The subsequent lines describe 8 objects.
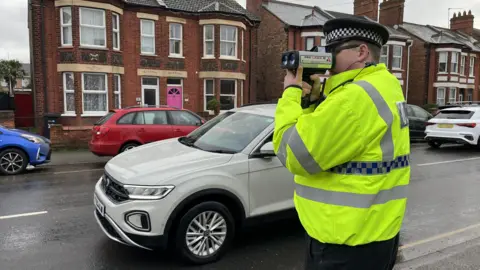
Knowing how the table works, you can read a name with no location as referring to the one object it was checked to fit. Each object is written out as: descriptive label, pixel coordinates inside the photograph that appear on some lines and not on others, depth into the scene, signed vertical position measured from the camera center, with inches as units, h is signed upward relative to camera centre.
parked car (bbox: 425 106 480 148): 505.0 -36.9
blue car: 348.8 -52.2
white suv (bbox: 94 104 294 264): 140.4 -37.8
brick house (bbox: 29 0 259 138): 647.1 +80.7
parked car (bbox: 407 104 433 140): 622.3 -37.8
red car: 399.9 -33.3
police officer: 63.7 -9.4
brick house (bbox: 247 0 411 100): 965.8 +167.0
